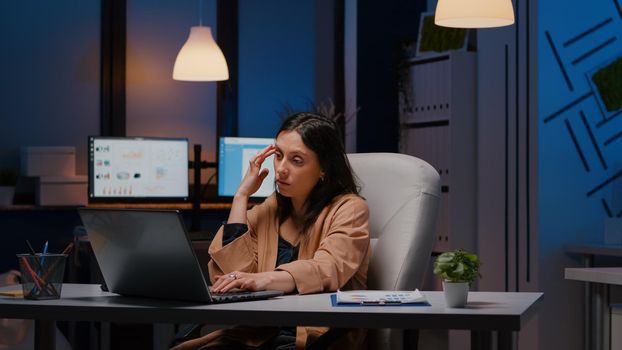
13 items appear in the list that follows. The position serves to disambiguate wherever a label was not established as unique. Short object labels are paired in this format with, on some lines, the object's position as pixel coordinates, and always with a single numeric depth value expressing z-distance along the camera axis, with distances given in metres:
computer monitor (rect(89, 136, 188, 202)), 5.29
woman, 2.48
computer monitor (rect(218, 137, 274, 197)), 5.51
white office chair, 2.67
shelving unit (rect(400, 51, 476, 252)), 5.67
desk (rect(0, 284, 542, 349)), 1.93
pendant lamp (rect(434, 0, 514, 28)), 3.56
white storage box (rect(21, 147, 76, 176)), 5.56
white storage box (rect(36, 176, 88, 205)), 5.52
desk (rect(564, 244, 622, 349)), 3.76
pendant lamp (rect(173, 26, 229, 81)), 5.55
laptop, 2.04
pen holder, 2.19
